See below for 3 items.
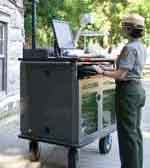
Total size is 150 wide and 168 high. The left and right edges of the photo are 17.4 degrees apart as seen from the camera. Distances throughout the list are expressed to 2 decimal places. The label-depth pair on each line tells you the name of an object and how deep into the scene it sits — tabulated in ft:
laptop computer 21.85
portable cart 19.66
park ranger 17.63
